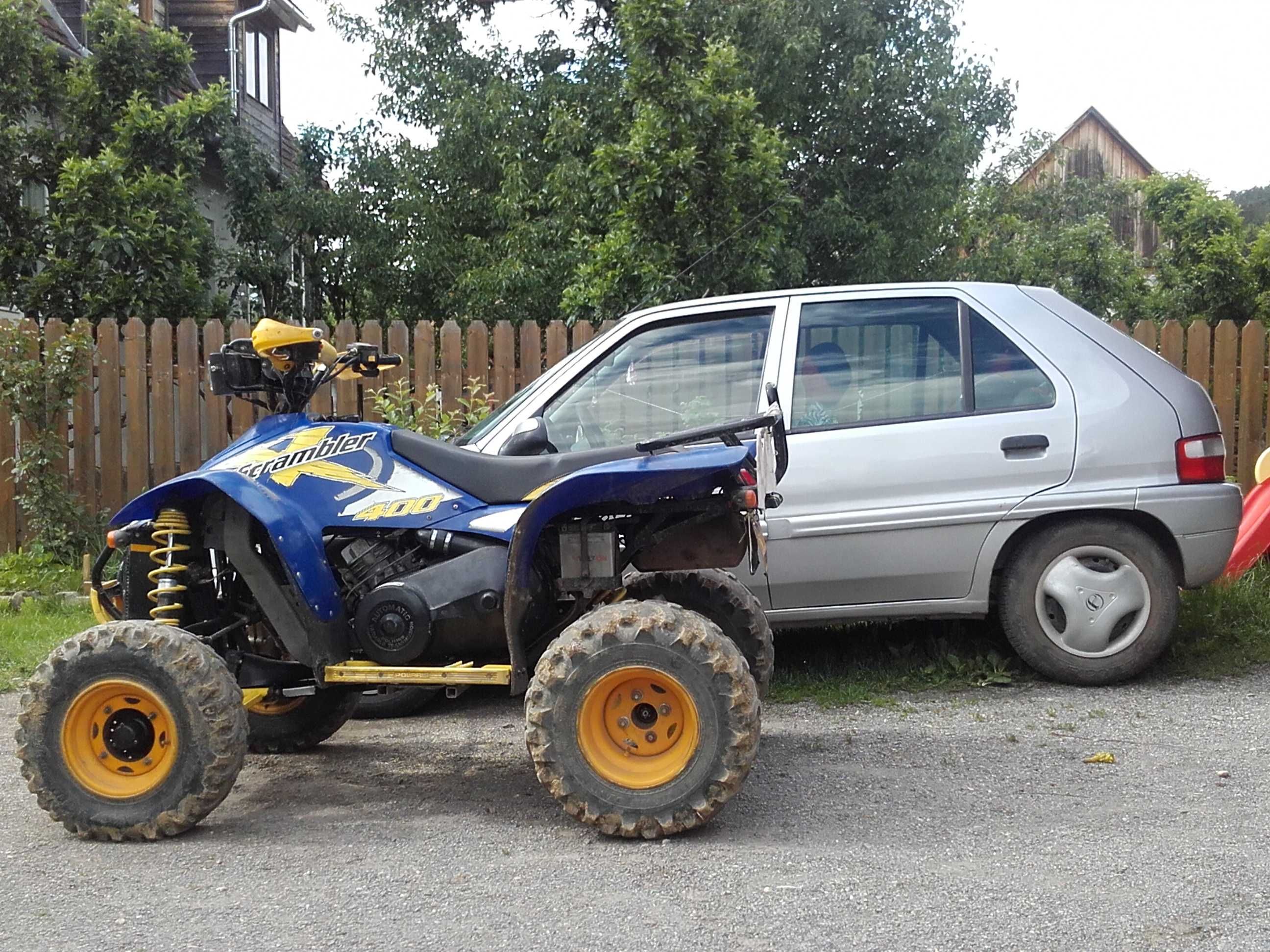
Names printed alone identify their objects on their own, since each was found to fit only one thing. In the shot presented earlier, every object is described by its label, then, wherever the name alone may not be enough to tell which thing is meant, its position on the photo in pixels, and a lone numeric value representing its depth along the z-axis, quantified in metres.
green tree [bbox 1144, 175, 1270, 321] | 16.66
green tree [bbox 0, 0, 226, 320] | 11.73
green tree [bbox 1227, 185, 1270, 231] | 37.66
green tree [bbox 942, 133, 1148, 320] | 17.64
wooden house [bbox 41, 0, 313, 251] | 18.69
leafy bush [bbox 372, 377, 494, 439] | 7.53
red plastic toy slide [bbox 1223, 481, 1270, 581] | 7.18
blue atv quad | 4.06
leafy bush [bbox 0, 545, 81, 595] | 8.81
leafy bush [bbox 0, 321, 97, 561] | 9.23
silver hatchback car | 5.70
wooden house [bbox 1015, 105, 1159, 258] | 37.19
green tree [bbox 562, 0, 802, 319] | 9.91
